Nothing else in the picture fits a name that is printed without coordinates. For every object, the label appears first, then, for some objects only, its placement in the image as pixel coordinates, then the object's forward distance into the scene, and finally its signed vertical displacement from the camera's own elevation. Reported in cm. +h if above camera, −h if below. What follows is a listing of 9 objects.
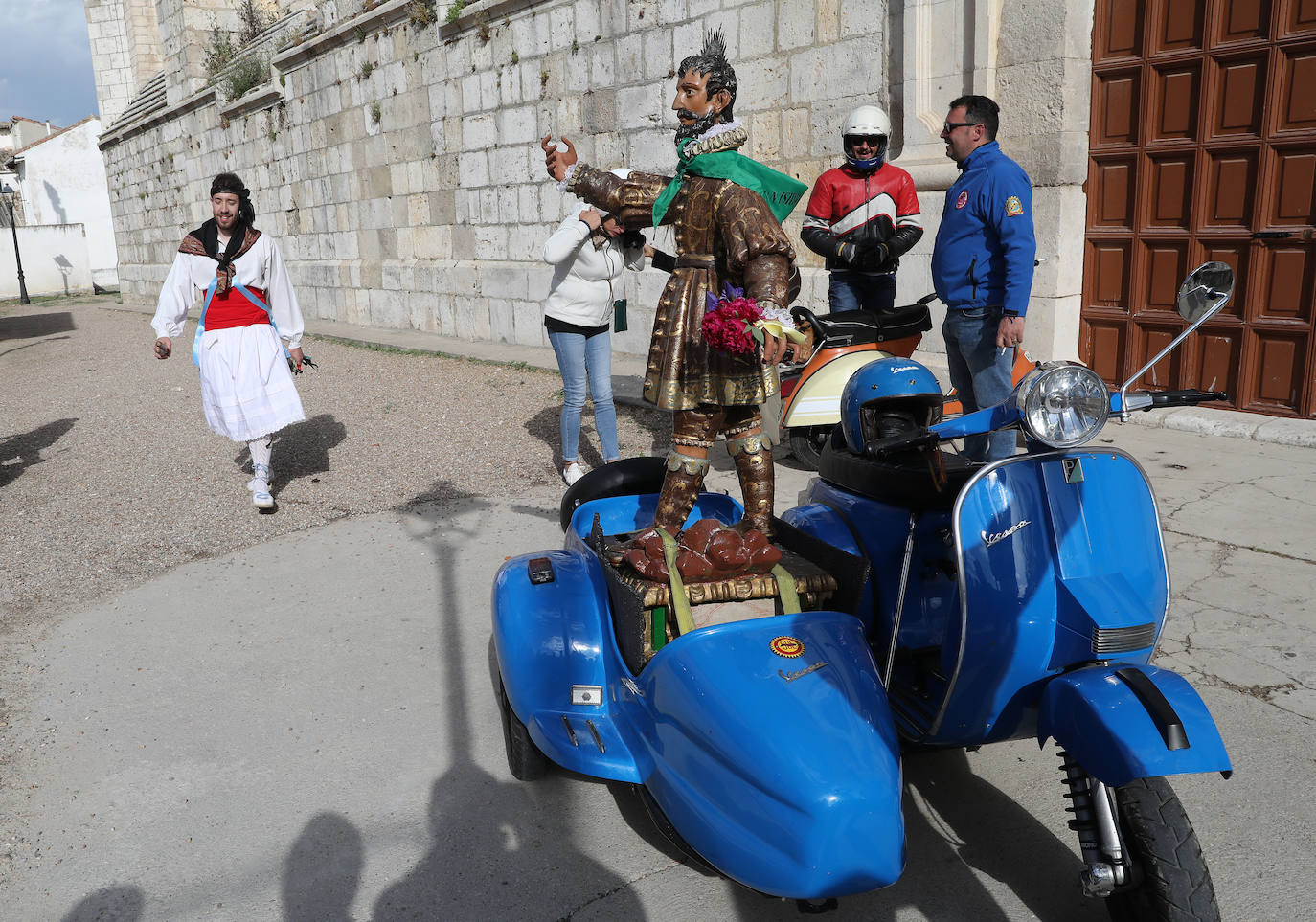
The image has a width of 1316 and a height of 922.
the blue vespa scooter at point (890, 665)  186 -98
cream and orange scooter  525 -72
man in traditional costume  536 -42
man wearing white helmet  563 +7
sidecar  186 -106
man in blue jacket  443 -17
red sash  544 -36
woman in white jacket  548 -51
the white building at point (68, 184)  4009 +286
